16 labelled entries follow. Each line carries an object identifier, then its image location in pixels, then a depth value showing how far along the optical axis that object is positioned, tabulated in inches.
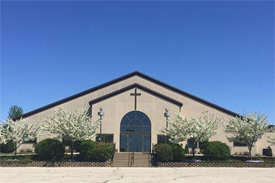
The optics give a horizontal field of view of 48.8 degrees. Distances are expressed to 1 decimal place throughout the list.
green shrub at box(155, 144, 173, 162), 1044.5
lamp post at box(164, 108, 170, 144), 1240.2
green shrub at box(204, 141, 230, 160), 1081.4
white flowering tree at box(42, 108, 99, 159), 1081.4
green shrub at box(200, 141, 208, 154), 1124.0
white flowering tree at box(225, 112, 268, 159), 1096.0
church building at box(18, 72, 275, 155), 1341.0
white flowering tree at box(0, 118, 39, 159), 1072.2
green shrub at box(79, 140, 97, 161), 1049.5
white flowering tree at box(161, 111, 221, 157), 1087.0
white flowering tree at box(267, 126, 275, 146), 1121.4
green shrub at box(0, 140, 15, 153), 1100.1
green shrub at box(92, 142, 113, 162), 1042.5
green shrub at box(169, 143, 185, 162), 1069.1
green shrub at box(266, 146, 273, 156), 1485.7
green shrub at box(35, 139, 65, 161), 1061.1
